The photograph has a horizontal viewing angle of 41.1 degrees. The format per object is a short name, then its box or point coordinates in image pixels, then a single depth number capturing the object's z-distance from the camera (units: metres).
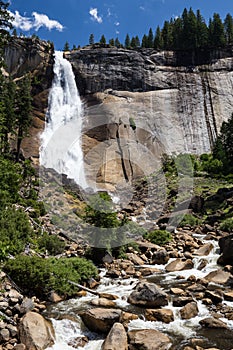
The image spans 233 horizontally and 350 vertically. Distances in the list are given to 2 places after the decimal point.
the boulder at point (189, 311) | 10.41
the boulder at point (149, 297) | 11.31
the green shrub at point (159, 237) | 22.36
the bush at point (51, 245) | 18.47
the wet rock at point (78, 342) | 9.00
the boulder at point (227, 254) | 16.33
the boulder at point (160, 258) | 18.08
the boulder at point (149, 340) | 8.52
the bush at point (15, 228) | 16.06
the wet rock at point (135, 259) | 18.23
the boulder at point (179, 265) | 16.51
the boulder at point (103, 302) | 11.71
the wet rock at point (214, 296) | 11.48
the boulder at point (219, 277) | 13.73
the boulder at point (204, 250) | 18.67
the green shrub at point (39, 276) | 12.49
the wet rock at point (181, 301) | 11.28
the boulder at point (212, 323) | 9.63
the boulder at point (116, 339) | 8.44
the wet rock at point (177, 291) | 12.49
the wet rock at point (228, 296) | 11.62
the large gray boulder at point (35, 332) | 8.61
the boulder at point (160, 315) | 10.22
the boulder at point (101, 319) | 9.67
